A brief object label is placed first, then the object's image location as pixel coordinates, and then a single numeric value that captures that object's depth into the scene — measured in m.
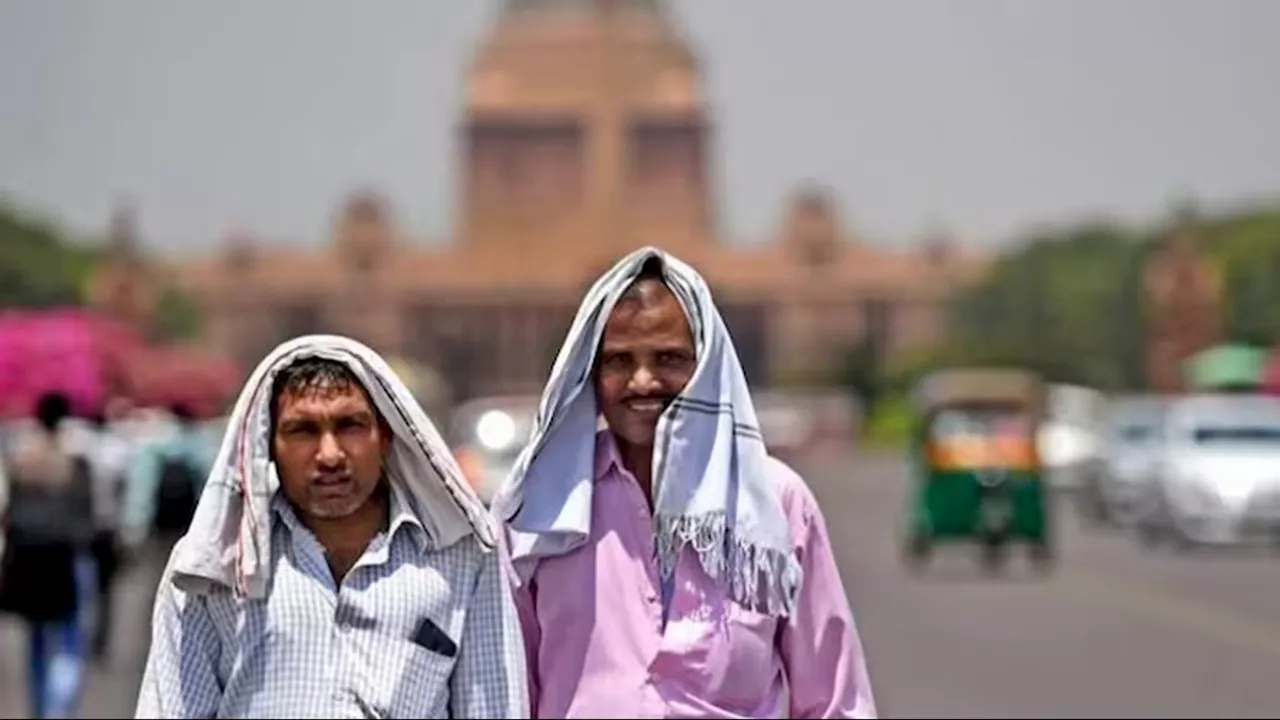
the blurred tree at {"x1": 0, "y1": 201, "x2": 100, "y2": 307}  92.81
